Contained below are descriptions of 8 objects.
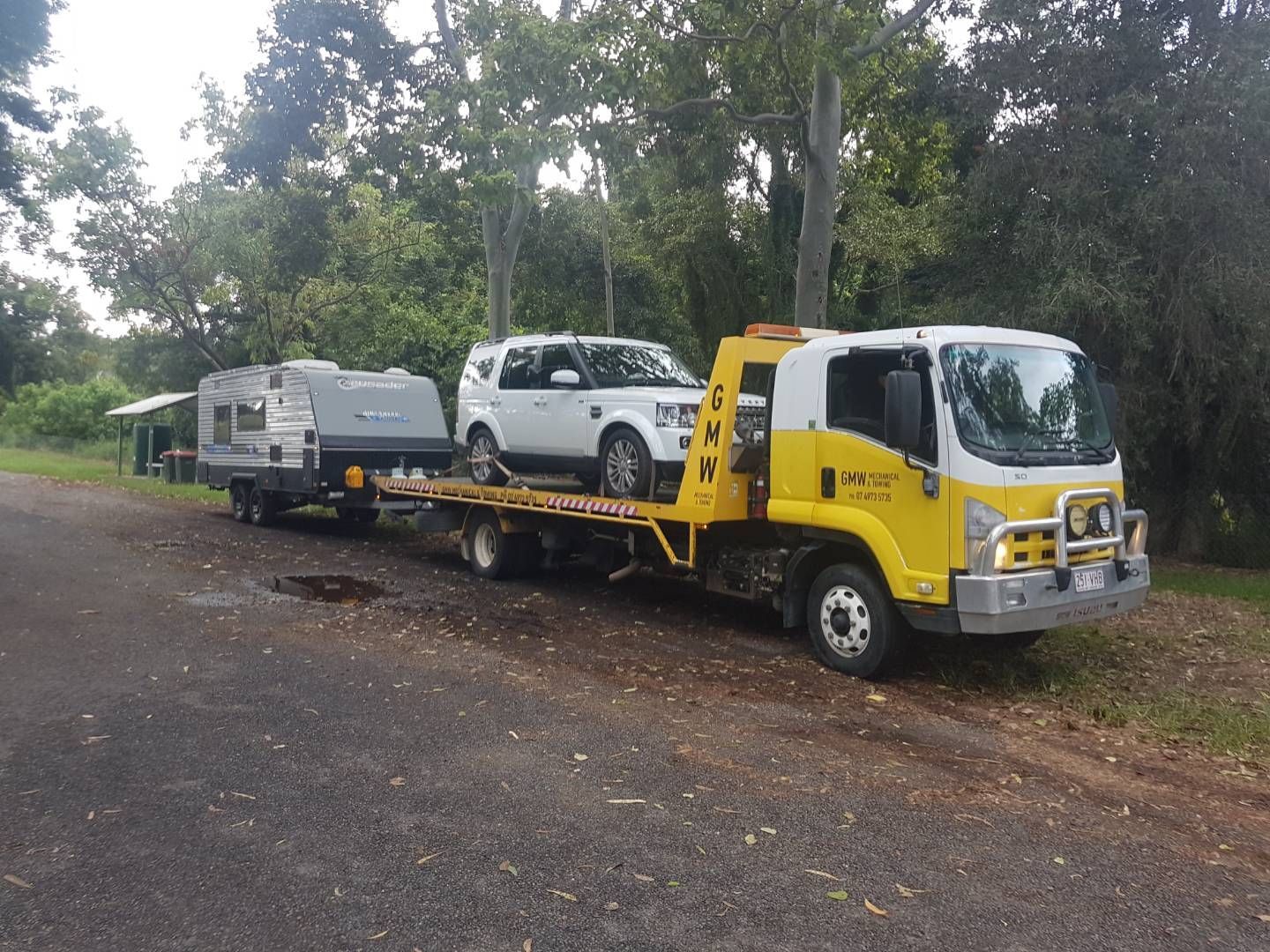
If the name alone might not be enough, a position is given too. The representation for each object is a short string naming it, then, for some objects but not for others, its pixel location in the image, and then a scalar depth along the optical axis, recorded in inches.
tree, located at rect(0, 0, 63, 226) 530.0
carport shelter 1013.8
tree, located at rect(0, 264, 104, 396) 2126.0
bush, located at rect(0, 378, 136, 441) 1721.2
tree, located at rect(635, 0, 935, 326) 470.0
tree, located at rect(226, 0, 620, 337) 548.7
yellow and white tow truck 259.6
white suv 365.1
